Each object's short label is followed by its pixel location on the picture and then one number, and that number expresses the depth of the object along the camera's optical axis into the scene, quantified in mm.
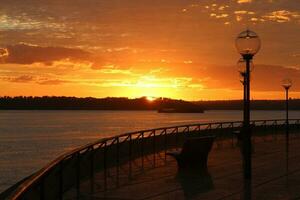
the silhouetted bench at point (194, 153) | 14906
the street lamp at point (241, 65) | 21547
